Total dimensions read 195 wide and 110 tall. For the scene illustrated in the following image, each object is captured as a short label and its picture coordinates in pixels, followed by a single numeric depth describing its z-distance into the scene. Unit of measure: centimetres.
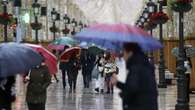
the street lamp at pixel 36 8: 5006
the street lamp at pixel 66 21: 8356
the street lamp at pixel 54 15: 6938
